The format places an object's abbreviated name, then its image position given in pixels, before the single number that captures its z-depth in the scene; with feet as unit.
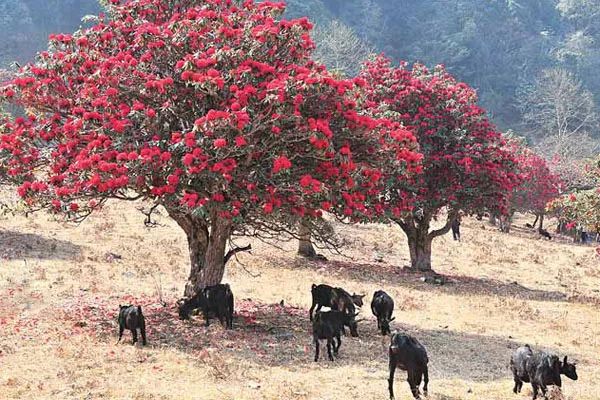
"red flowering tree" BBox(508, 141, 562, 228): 168.66
